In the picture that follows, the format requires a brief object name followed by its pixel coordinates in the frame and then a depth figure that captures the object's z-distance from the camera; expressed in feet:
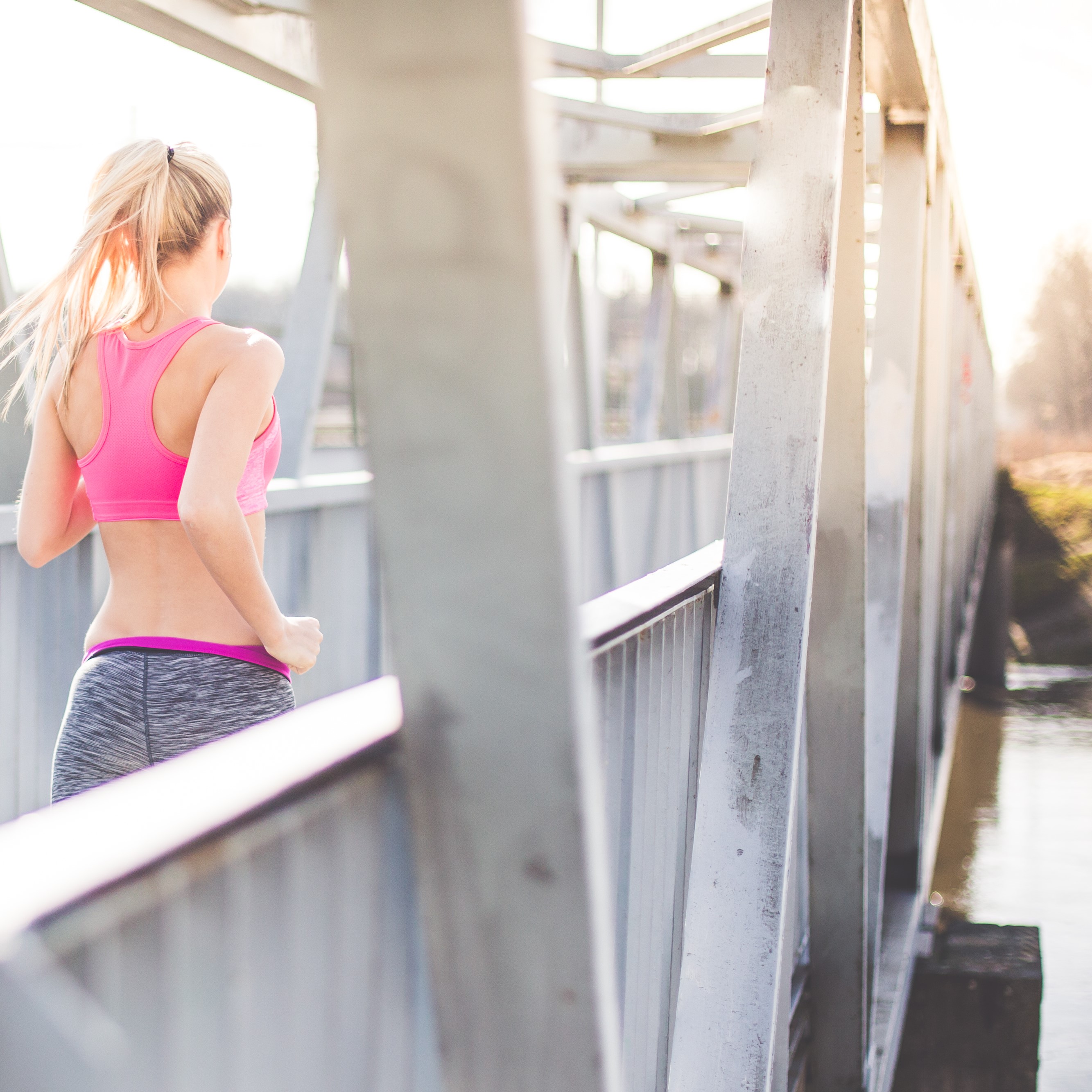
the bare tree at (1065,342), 208.13
